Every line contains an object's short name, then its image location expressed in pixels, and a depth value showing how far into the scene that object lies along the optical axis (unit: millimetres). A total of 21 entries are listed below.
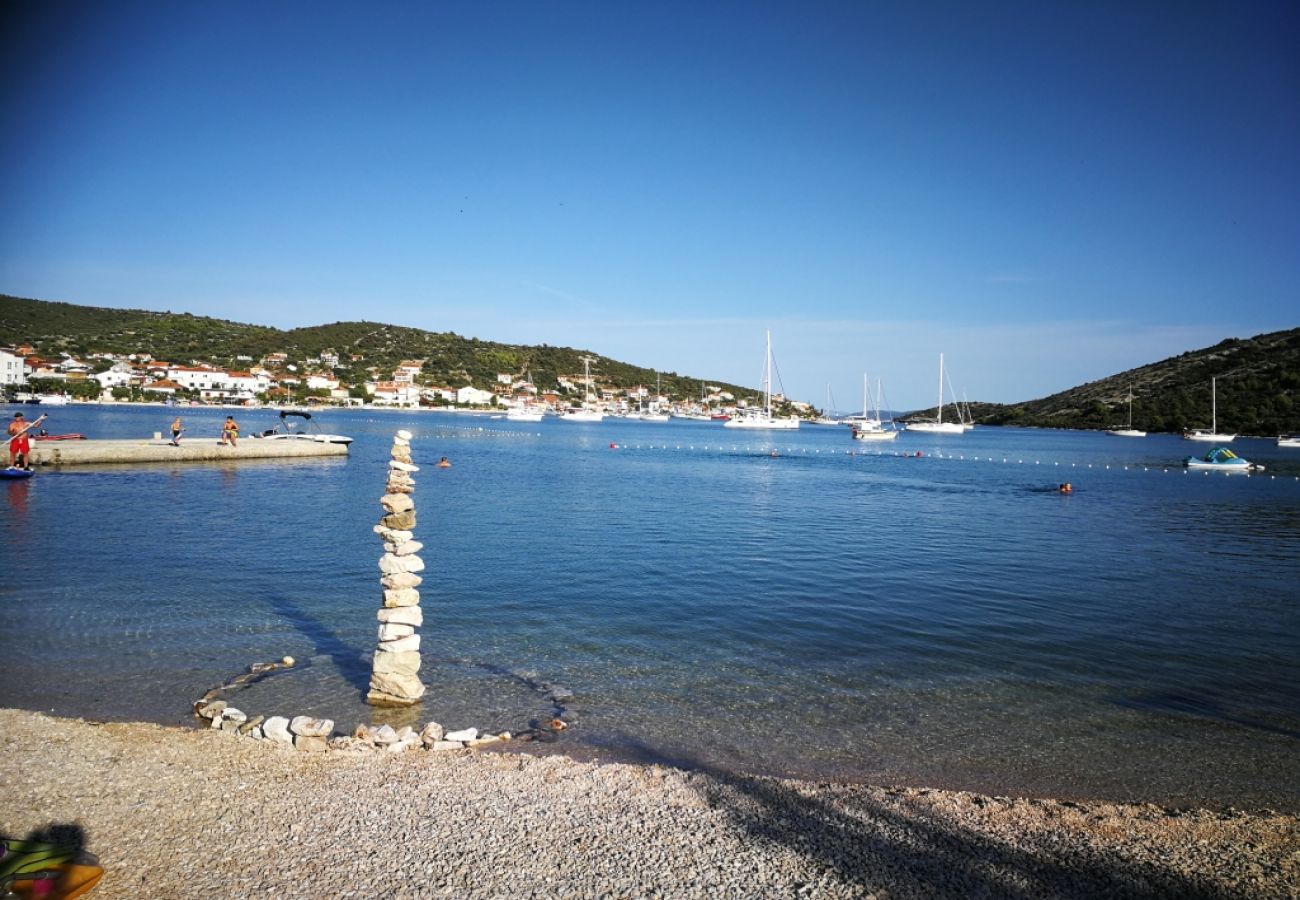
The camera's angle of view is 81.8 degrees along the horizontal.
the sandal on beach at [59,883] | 4535
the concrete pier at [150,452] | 33438
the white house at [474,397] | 190375
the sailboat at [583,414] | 177875
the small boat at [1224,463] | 61219
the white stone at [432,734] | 7520
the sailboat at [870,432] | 114875
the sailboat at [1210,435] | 112562
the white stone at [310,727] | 7406
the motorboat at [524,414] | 143875
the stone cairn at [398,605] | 8836
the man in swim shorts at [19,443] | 29625
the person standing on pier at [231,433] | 40841
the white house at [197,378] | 150000
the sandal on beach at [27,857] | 4707
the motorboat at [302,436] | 47950
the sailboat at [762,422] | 139750
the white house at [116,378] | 135875
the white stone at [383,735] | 7387
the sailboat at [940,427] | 147250
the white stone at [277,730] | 7416
